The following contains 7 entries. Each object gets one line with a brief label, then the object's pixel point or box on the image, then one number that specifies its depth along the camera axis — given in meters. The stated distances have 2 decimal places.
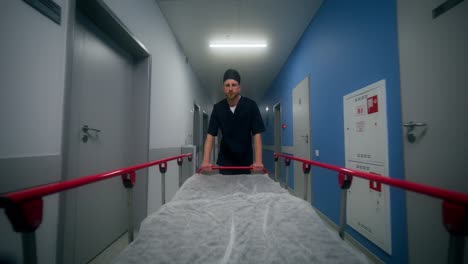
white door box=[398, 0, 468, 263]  0.98
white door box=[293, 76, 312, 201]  3.11
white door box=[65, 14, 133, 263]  1.48
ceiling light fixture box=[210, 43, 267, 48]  3.64
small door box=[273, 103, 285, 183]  5.61
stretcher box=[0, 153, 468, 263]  0.54
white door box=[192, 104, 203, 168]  5.71
